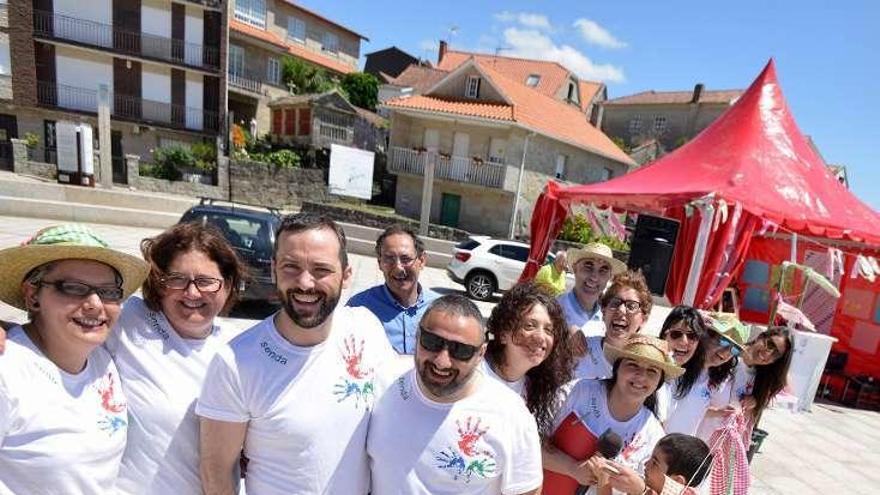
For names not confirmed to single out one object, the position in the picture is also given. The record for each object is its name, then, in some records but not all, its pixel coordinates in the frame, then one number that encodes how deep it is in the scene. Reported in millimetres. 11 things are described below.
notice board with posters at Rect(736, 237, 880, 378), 8055
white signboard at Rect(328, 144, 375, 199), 16016
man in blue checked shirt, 2791
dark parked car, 6355
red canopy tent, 5332
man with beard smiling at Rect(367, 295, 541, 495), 1491
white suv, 10250
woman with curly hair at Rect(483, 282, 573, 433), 1951
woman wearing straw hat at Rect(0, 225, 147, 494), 1275
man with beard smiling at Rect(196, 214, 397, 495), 1424
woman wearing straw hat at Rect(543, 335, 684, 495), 2029
